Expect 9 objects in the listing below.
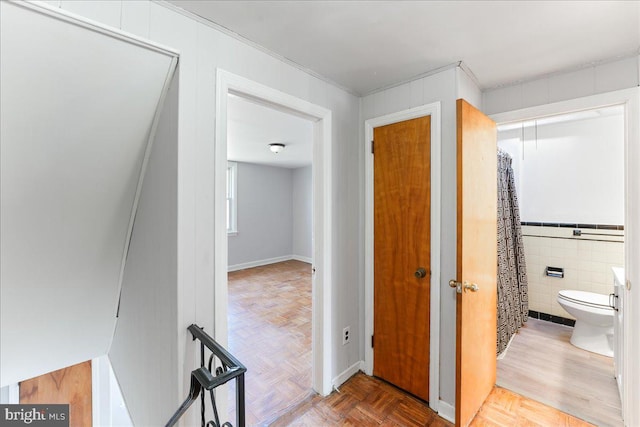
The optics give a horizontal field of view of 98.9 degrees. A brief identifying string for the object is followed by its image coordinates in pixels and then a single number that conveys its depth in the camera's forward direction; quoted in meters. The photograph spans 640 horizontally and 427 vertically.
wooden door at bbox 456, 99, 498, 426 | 1.63
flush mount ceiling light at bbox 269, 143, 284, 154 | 4.15
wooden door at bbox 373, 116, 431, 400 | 1.95
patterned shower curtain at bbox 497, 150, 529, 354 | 2.64
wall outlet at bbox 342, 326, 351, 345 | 2.22
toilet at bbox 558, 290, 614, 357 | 2.49
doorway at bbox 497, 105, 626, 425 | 2.47
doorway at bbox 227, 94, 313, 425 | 2.30
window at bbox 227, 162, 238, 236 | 5.95
